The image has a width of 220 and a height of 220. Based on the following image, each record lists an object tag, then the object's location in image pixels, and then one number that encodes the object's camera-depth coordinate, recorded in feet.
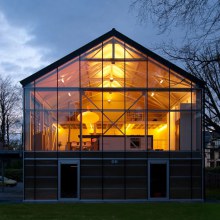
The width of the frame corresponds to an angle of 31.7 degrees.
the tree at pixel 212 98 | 80.97
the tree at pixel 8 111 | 138.63
